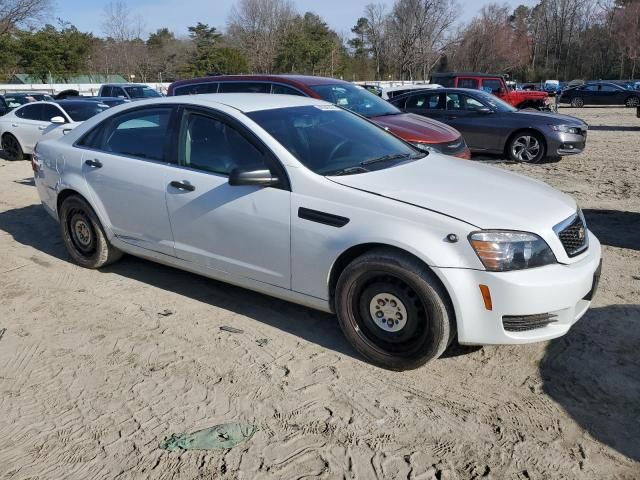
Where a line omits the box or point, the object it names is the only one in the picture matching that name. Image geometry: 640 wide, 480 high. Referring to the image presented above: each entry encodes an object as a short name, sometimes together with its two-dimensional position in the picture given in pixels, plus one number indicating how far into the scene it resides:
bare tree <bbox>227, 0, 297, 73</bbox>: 63.62
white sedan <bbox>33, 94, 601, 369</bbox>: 3.20
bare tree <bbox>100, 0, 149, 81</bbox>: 60.94
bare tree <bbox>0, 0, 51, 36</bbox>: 43.50
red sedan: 8.22
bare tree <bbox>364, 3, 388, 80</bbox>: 70.25
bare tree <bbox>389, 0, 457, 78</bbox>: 62.97
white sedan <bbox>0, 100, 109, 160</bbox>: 12.09
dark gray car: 10.91
